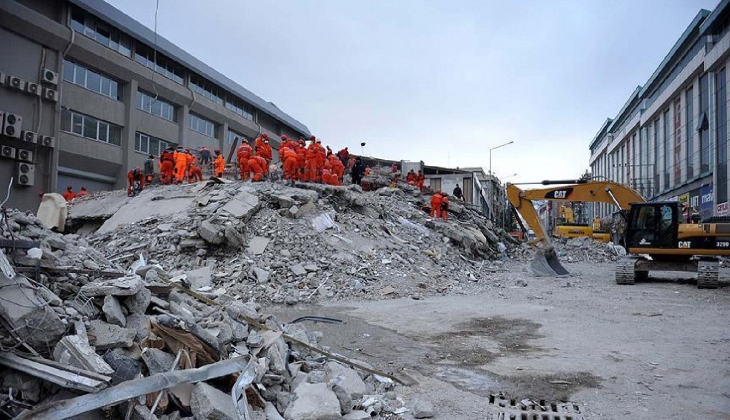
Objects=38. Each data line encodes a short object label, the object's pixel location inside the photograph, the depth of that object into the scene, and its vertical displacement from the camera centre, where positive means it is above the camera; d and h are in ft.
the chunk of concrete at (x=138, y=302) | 13.56 -2.30
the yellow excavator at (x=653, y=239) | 40.65 -0.22
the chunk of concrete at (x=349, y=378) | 14.48 -4.79
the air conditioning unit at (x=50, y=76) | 71.15 +21.92
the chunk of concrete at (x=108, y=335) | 11.51 -2.83
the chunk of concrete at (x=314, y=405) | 12.39 -4.78
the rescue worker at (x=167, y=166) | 59.11 +7.29
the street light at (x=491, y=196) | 147.29 +11.68
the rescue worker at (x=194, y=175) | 59.98 +6.35
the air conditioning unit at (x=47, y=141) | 71.61 +12.20
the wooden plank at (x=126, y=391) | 9.07 -3.57
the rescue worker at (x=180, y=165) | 59.26 +7.42
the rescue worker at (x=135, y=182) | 58.95 +5.31
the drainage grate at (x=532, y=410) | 13.39 -5.19
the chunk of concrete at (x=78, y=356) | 10.27 -2.97
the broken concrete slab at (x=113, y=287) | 13.03 -1.82
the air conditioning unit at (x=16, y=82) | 67.62 +19.85
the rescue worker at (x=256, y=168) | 54.49 +6.72
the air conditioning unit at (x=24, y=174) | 70.23 +6.88
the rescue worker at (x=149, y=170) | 68.21 +8.11
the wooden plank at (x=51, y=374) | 9.63 -3.16
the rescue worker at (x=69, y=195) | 67.92 +3.83
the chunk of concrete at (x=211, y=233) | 40.11 -0.70
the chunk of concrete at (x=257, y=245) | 40.62 -1.65
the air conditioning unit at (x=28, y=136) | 69.46 +12.43
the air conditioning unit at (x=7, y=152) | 67.26 +9.71
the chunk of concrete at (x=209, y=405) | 10.52 -4.07
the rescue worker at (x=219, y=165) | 60.75 +7.71
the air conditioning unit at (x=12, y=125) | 66.85 +13.59
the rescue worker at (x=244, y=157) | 55.88 +8.13
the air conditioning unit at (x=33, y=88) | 69.56 +19.47
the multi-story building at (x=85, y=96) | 69.46 +22.03
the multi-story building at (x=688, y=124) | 79.97 +24.12
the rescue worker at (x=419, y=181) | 85.46 +8.91
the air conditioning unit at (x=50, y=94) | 71.56 +19.32
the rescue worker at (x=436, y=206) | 70.58 +3.65
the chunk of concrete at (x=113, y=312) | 12.64 -2.43
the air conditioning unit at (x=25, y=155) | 69.51 +9.60
